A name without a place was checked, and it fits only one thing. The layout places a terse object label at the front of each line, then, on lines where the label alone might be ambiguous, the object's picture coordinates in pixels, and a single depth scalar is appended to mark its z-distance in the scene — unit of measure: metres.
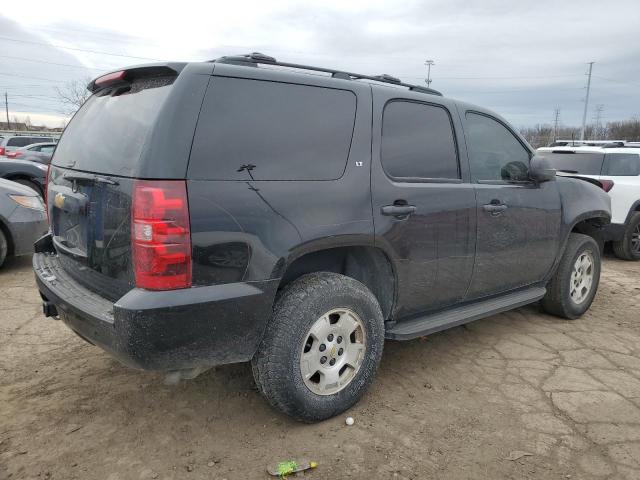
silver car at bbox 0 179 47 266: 5.69
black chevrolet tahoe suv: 2.28
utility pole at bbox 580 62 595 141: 44.97
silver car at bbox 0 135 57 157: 18.55
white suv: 7.46
